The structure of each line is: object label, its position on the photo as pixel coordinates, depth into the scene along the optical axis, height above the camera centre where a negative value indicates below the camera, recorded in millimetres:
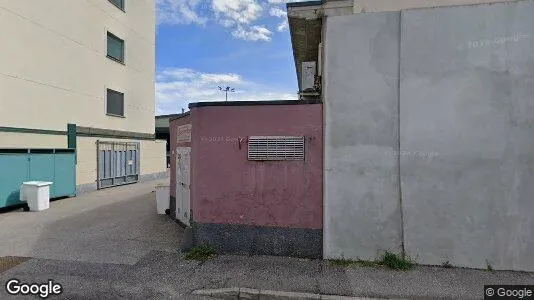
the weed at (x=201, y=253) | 5613 -1850
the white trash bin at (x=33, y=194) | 9711 -1339
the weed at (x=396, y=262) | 5129 -1829
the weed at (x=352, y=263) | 5259 -1888
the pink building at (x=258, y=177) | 5566 -465
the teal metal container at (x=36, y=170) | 9484 -660
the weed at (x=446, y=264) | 5203 -1860
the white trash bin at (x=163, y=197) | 9148 -1340
